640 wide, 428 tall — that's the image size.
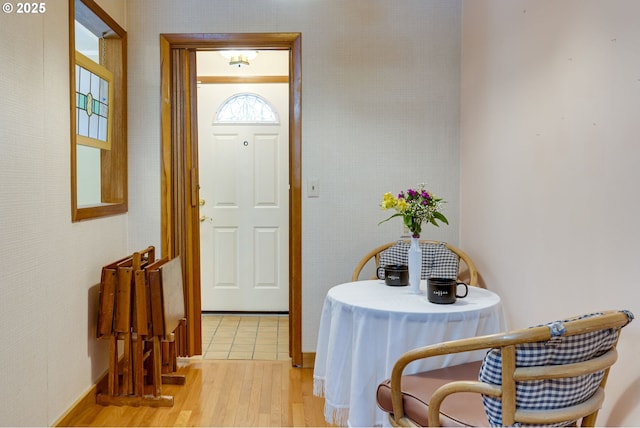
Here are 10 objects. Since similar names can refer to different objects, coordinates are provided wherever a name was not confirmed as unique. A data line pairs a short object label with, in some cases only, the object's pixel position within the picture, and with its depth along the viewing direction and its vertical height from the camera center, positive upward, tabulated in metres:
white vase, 1.94 -0.29
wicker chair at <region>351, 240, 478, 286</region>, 2.48 -0.37
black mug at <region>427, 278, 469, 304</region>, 1.74 -0.35
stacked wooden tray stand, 2.31 -0.63
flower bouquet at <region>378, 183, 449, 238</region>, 1.91 -0.04
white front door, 4.04 -0.15
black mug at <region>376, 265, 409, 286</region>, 2.07 -0.35
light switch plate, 2.87 +0.06
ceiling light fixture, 3.81 +1.16
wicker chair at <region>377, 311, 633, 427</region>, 1.08 -0.41
